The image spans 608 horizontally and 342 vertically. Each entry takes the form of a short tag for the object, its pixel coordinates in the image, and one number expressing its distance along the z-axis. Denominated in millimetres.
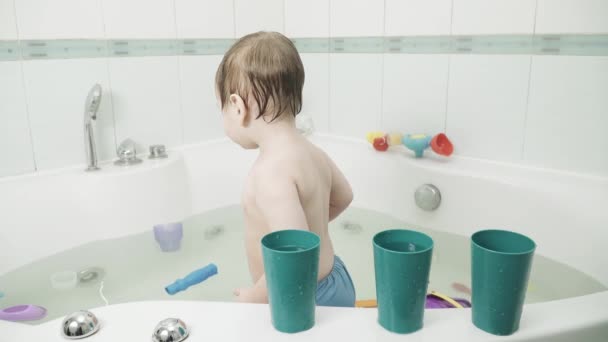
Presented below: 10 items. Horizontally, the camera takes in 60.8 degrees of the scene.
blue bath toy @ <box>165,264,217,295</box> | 1068
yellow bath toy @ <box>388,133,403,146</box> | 1798
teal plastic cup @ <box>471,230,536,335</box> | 573
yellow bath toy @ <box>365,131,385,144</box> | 1841
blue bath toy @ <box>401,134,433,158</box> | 1698
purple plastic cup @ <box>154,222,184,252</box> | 1606
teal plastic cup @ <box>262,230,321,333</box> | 571
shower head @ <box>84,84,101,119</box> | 1518
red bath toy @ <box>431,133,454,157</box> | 1680
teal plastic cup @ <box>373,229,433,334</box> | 577
